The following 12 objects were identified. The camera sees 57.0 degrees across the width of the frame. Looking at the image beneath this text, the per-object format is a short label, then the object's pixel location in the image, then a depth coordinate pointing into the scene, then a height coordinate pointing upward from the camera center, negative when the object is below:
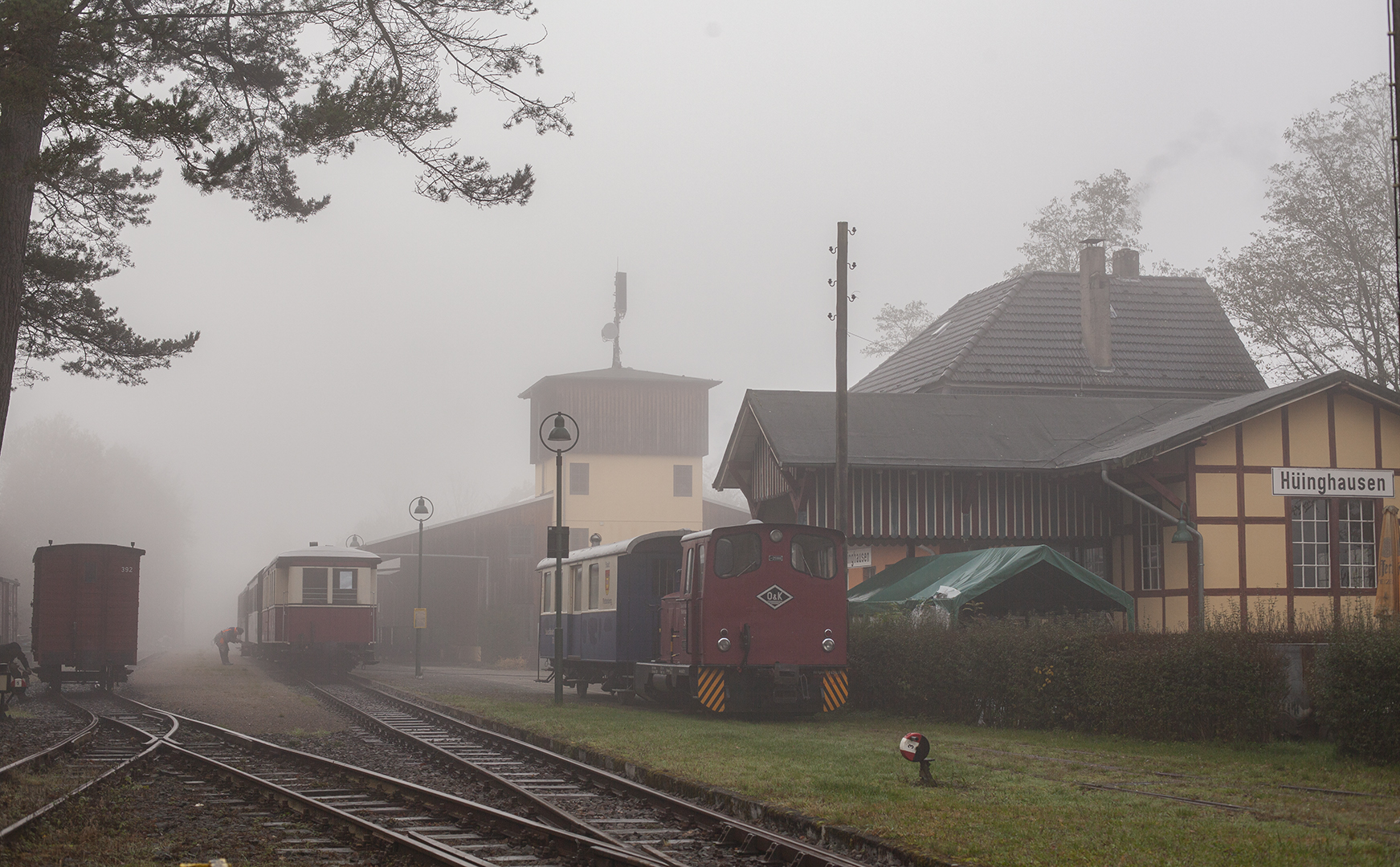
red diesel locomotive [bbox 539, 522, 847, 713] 17.52 -0.83
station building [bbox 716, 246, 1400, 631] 21.77 +1.52
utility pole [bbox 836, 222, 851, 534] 21.19 +2.59
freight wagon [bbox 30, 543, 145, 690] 25.66 -1.11
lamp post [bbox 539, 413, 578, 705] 19.59 +0.21
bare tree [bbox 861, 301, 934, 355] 57.09 +10.73
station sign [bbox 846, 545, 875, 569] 23.16 +0.10
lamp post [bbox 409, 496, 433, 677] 32.06 -1.45
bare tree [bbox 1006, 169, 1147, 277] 47.81 +12.74
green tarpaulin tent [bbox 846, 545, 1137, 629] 19.06 -0.36
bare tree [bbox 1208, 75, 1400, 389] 34.19 +8.18
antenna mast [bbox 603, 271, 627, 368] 60.84 +11.97
